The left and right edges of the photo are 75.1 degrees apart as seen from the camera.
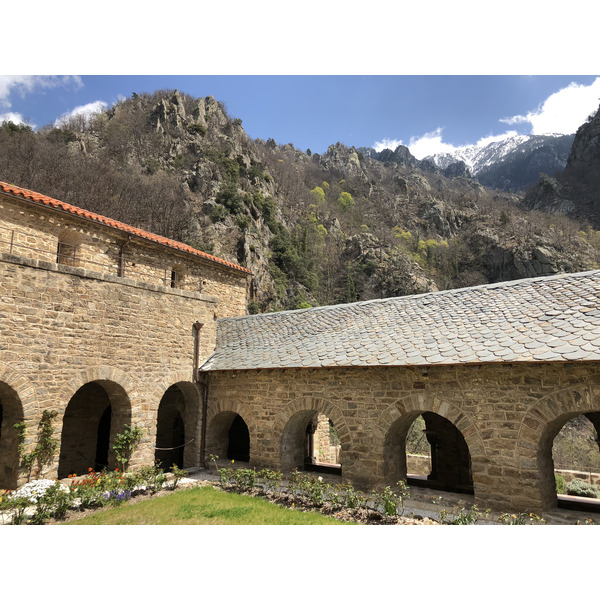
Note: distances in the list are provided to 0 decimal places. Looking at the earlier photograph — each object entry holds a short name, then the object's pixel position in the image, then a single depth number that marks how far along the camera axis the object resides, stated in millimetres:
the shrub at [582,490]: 12883
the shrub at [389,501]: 7305
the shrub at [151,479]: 9336
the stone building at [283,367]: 7777
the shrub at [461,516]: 6734
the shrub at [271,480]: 9328
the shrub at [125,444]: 10195
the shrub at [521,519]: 6787
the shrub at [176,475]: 9670
